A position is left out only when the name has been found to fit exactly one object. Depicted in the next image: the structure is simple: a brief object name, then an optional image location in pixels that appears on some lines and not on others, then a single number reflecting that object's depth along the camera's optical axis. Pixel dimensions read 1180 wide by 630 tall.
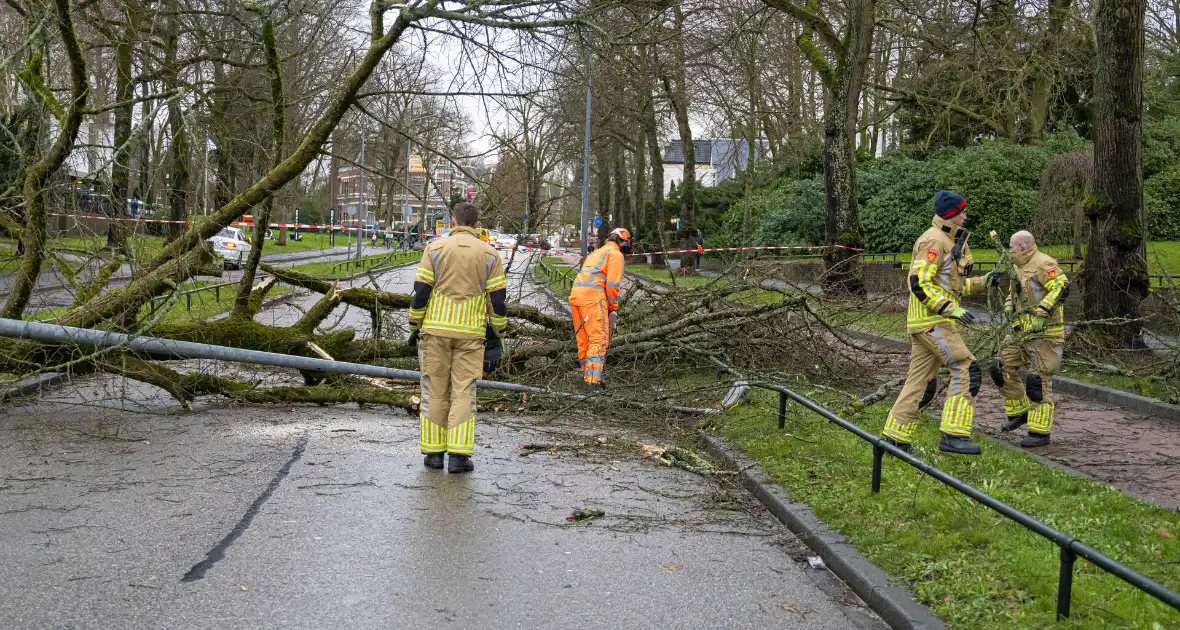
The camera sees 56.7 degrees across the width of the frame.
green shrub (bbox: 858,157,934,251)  31.45
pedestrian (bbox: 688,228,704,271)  38.12
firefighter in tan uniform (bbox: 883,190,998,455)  7.60
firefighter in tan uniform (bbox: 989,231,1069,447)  8.59
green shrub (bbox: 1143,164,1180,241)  28.12
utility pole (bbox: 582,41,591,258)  33.03
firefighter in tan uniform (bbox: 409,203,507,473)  7.42
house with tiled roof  40.97
